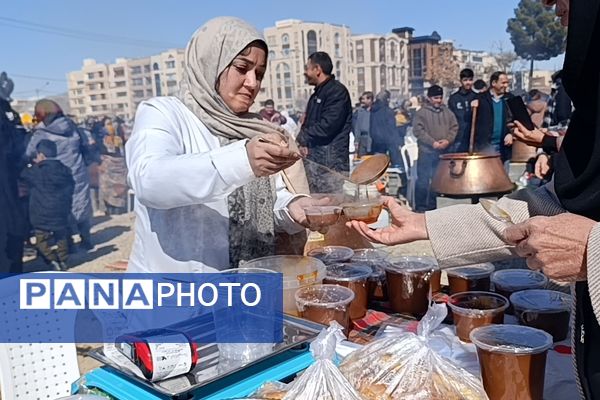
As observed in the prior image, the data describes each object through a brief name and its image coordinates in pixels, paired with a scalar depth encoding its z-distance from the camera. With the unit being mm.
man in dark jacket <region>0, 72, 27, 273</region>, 5066
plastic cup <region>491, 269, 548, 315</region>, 1722
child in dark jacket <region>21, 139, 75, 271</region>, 6457
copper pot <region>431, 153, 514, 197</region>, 4754
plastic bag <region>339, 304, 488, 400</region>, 1061
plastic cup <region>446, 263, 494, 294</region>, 1798
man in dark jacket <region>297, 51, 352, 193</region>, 5973
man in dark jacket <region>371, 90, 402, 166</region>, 9531
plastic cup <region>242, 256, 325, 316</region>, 1584
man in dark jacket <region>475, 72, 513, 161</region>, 7297
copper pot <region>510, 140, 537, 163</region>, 8219
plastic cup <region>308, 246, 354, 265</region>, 1959
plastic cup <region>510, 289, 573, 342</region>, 1517
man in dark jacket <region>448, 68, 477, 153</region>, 7621
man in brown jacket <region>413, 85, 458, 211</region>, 7773
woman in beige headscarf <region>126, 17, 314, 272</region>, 1639
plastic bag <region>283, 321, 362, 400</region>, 1013
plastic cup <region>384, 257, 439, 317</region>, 1764
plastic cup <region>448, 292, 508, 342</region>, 1486
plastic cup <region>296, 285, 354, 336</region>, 1493
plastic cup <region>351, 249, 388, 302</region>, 1879
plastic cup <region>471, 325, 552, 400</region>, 1138
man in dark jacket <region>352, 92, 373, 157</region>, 9716
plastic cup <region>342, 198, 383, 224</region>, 1763
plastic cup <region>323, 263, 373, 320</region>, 1707
